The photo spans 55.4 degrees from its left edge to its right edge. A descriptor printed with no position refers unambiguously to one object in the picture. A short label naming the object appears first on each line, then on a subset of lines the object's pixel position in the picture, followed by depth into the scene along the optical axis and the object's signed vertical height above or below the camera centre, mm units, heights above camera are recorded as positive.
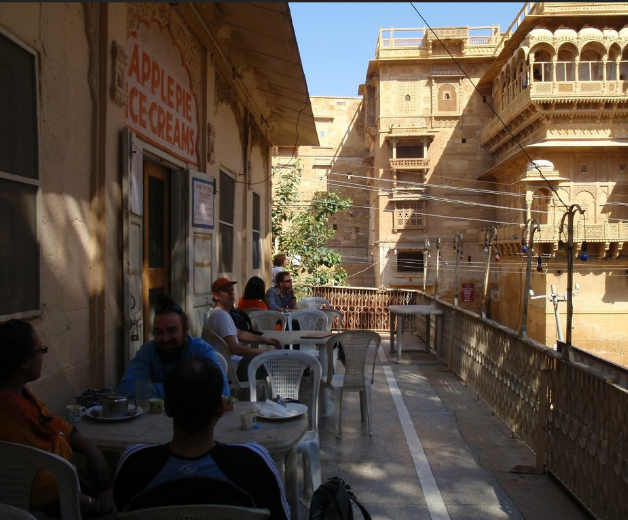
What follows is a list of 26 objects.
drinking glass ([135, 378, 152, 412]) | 3426 -806
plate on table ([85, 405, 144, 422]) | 3047 -843
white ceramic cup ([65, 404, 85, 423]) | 3100 -839
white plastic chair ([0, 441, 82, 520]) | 2178 -820
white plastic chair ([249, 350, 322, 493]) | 4523 -937
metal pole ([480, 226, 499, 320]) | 7613 +197
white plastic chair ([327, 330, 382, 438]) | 5773 -1153
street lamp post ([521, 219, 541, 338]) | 5506 -401
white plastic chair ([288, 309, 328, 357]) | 8422 -967
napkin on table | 3113 -838
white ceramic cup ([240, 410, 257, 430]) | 2938 -827
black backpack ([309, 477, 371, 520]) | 2252 -953
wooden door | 5707 +142
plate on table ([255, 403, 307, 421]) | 3072 -848
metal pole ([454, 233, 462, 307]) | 11594 +222
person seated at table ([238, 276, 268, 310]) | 7664 -553
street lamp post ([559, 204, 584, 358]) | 4379 -331
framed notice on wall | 6596 +561
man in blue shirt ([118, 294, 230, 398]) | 3562 -605
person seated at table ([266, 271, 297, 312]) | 9031 -648
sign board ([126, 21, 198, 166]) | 4934 +1495
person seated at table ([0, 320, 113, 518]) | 2365 -705
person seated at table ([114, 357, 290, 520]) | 1857 -683
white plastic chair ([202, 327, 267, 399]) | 5262 -895
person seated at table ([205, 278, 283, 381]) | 5348 -671
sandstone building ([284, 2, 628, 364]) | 26328 +4723
